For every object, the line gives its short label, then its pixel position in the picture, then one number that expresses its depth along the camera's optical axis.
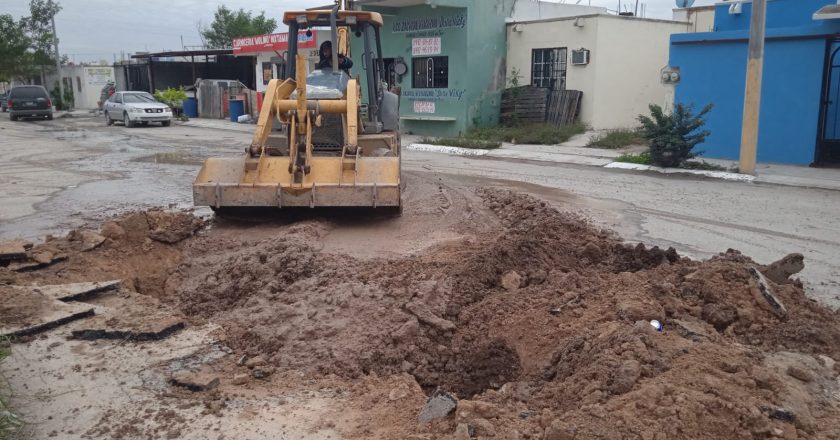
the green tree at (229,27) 58.09
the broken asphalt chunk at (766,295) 5.16
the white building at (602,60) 21.34
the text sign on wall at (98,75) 48.66
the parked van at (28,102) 35.38
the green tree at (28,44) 46.59
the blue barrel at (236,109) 34.06
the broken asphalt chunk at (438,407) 4.10
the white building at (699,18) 23.64
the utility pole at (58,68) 45.47
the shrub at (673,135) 15.05
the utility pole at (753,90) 14.09
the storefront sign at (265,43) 33.19
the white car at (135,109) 29.73
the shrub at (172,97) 35.66
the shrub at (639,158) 16.09
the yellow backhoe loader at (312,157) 7.82
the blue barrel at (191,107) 37.31
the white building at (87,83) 48.66
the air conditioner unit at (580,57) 21.33
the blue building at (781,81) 15.07
